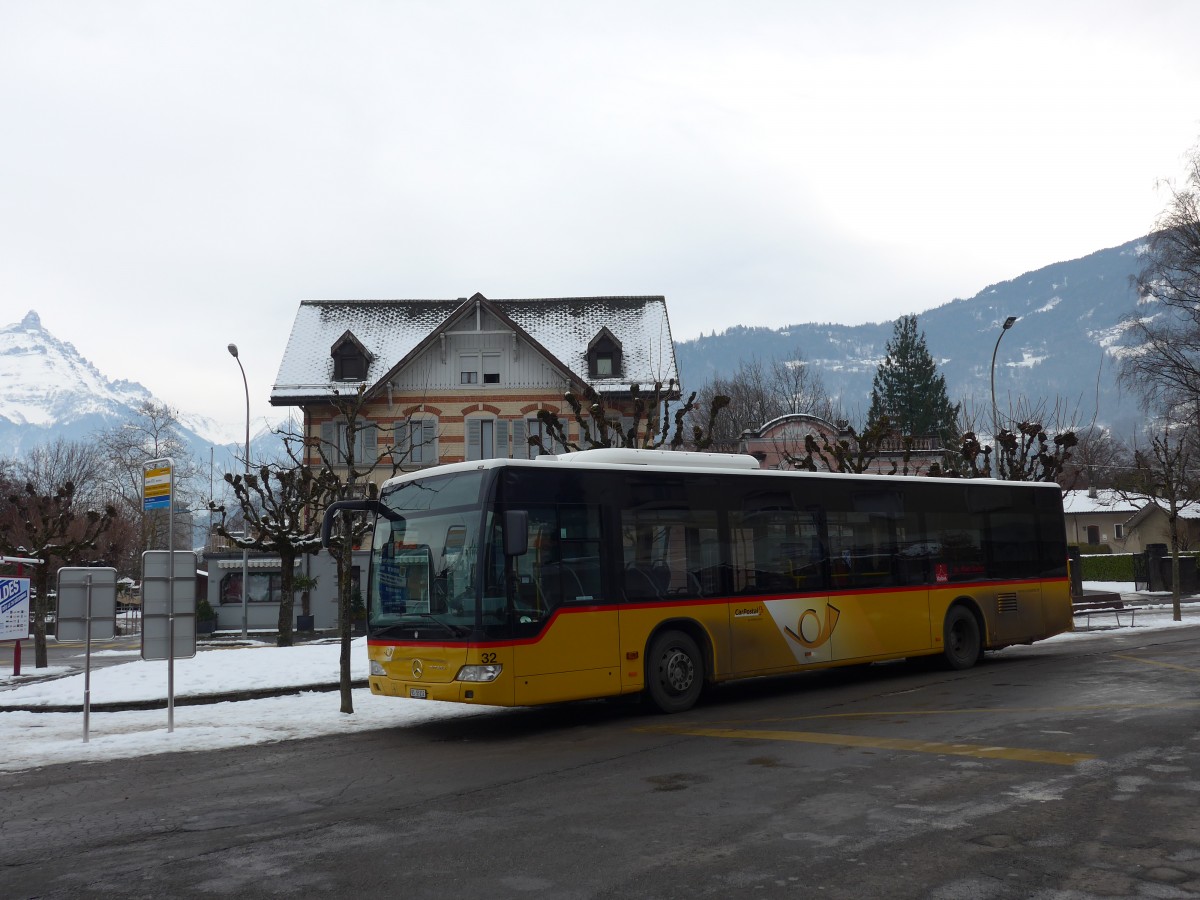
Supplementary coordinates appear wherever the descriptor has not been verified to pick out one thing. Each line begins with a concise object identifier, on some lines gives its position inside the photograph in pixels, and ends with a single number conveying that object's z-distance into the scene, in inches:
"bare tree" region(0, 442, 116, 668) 1000.9
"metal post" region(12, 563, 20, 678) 904.5
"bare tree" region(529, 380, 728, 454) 1015.0
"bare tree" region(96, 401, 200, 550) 2677.2
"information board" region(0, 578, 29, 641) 786.2
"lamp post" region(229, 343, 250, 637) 1448.1
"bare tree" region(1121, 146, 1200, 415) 1608.0
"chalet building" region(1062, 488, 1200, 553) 2942.9
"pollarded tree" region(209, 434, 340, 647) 1103.8
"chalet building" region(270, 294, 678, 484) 1743.4
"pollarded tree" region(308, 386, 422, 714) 581.0
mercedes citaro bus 486.0
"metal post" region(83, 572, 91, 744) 507.8
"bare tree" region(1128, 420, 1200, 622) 1235.2
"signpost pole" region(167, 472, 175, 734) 531.5
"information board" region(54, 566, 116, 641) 528.7
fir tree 2970.0
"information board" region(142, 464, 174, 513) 554.3
